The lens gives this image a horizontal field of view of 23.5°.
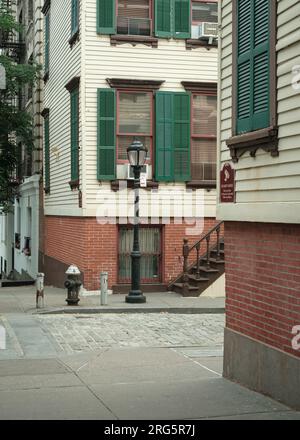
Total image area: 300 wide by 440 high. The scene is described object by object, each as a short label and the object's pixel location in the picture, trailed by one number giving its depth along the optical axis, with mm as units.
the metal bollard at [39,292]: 17297
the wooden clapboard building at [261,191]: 7355
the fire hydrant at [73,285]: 17375
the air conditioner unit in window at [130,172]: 19577
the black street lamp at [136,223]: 17672
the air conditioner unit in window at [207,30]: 20250
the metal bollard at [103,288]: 17359
